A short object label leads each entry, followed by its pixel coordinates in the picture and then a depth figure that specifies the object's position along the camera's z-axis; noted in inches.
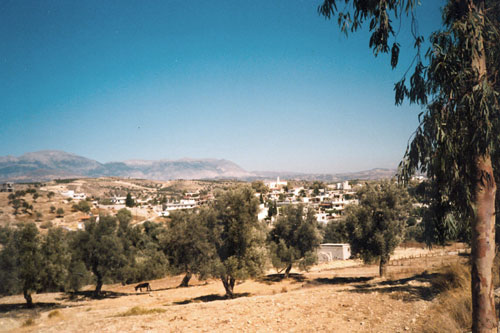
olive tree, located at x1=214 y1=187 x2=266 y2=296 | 778.2
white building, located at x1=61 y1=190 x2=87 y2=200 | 4648.1
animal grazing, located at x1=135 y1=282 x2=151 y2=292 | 1172.4
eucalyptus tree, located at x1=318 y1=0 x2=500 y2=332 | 223.8
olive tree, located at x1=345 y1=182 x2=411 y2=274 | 954.7
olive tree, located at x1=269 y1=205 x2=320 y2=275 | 1312.7
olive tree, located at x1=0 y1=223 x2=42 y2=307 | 813.9
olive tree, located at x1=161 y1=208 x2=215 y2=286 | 815.9
